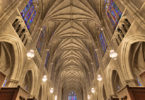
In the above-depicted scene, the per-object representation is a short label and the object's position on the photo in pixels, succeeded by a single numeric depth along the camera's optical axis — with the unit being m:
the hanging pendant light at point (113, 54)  8.17
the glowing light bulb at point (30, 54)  7.85
